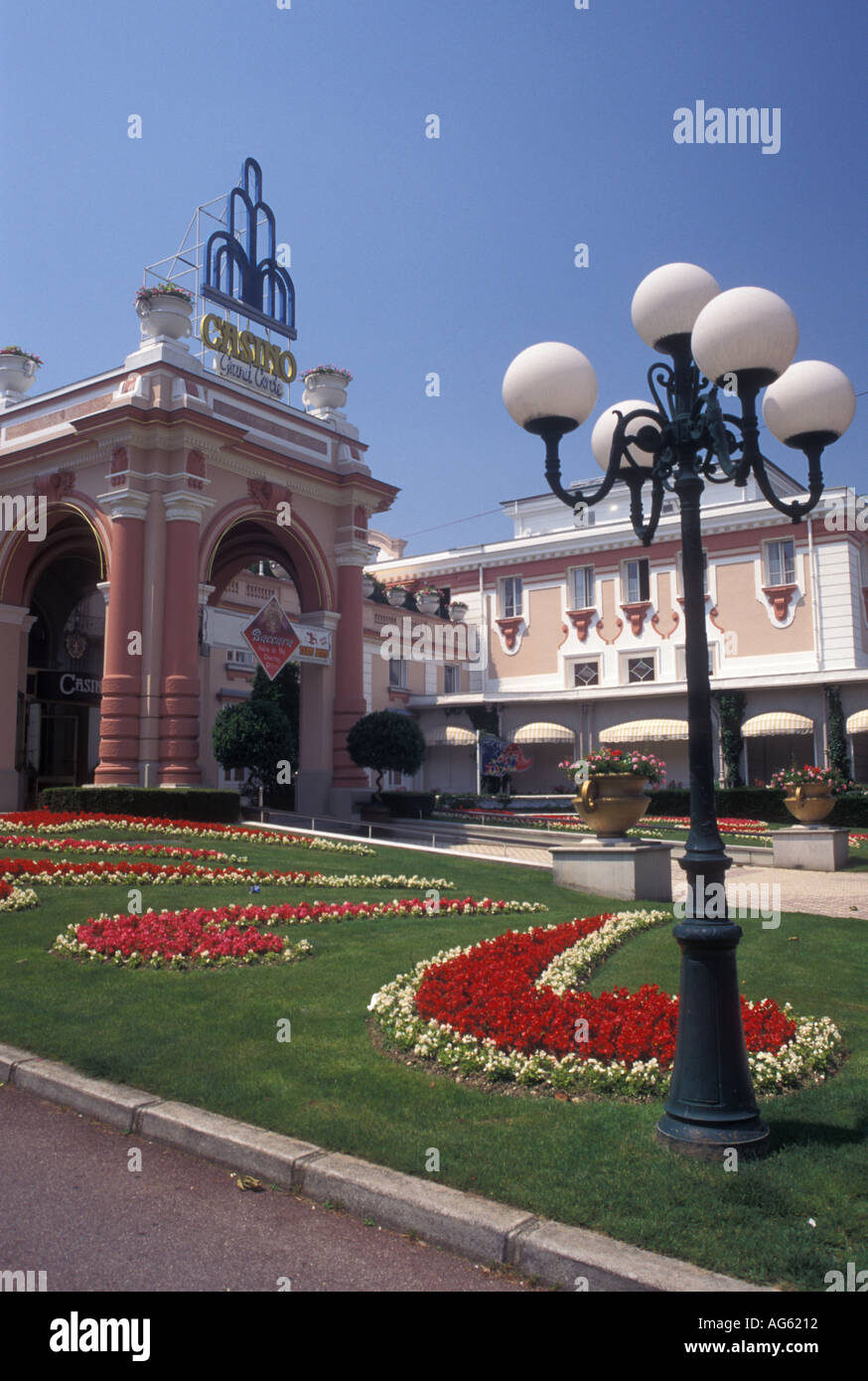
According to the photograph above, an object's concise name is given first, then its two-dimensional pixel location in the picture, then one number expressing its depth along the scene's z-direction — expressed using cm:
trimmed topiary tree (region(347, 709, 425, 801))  2330
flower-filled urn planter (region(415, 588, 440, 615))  4153
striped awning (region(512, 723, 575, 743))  3694
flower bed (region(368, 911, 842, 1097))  516
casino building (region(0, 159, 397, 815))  2088
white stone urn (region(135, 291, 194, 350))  2222
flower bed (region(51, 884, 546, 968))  769
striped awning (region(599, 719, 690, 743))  3441
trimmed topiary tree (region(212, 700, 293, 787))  2070
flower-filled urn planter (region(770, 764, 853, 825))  1722
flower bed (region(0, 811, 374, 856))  1659
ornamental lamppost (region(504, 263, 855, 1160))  430
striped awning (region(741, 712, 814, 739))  3206
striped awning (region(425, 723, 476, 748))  3888
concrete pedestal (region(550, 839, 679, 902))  1201
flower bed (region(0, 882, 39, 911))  977
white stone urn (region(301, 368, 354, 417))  2647
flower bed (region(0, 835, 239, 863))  1373
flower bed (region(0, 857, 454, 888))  1144
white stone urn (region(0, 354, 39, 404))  2583
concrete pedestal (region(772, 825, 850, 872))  1689
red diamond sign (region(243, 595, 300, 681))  2205
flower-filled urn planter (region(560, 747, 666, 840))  1230
